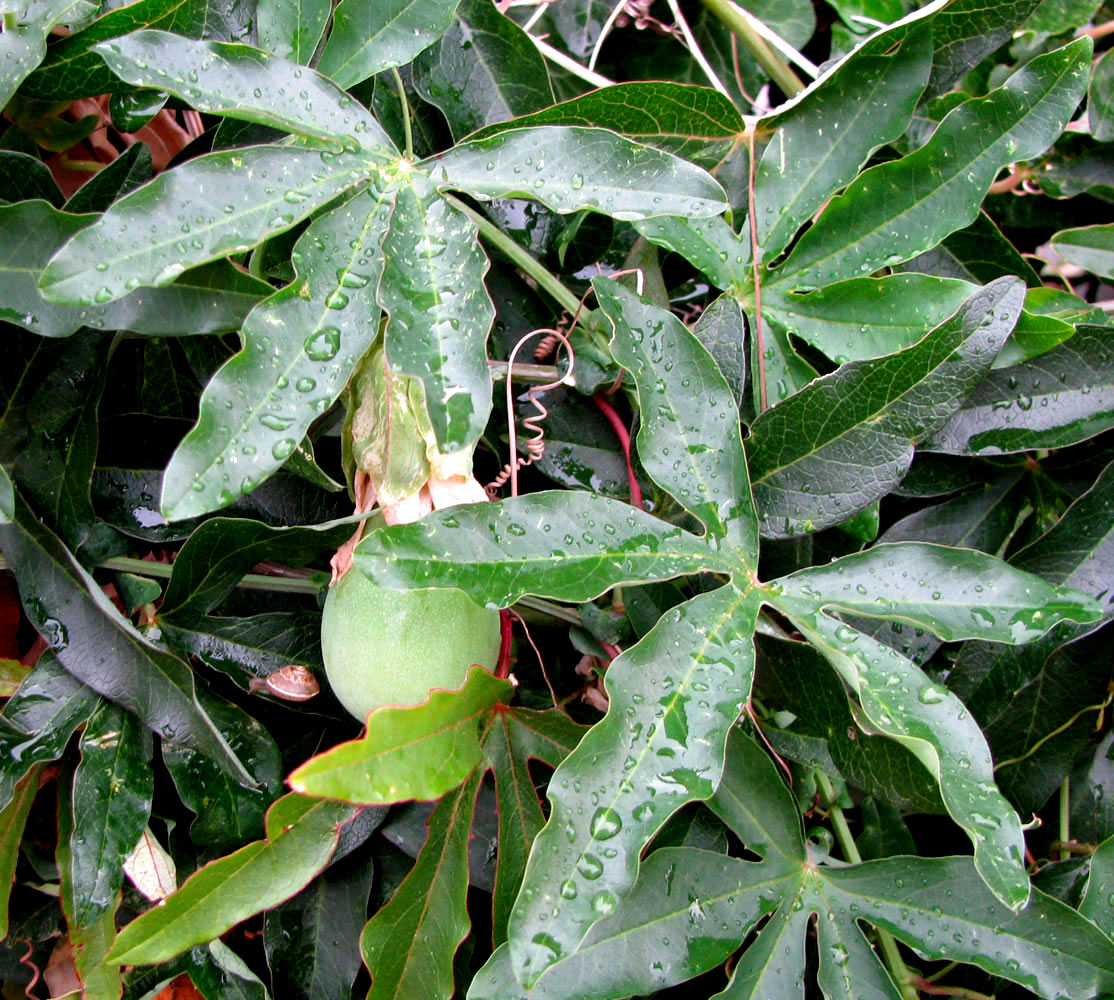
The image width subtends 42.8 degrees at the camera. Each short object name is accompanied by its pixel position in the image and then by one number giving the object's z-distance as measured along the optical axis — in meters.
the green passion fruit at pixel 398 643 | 0.32
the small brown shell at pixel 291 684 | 0.36
